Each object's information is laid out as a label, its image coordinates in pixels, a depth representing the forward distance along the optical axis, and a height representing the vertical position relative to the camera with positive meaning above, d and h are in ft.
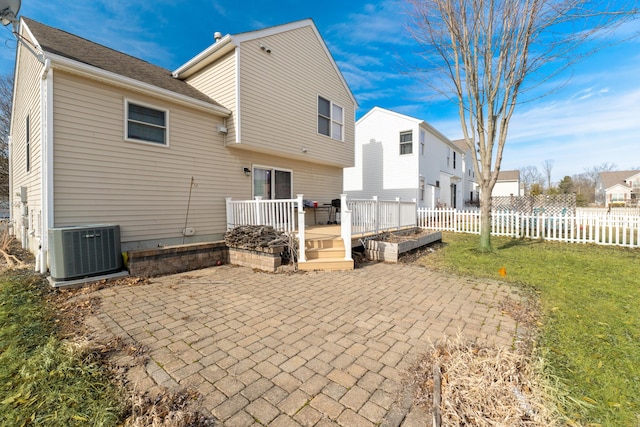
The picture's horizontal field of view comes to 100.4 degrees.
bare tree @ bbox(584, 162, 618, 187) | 201.57 +24.86
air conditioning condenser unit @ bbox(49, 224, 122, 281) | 15.23 -2.41
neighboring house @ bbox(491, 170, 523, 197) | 111.04 +8.56
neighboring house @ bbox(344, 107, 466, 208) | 51.78 +9.52
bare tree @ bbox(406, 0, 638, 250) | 21.84 +13.17
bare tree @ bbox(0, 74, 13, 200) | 56.24 +19.23
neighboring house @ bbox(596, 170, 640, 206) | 161.36 +10.04
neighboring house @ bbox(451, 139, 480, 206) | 83.53 +9.36
